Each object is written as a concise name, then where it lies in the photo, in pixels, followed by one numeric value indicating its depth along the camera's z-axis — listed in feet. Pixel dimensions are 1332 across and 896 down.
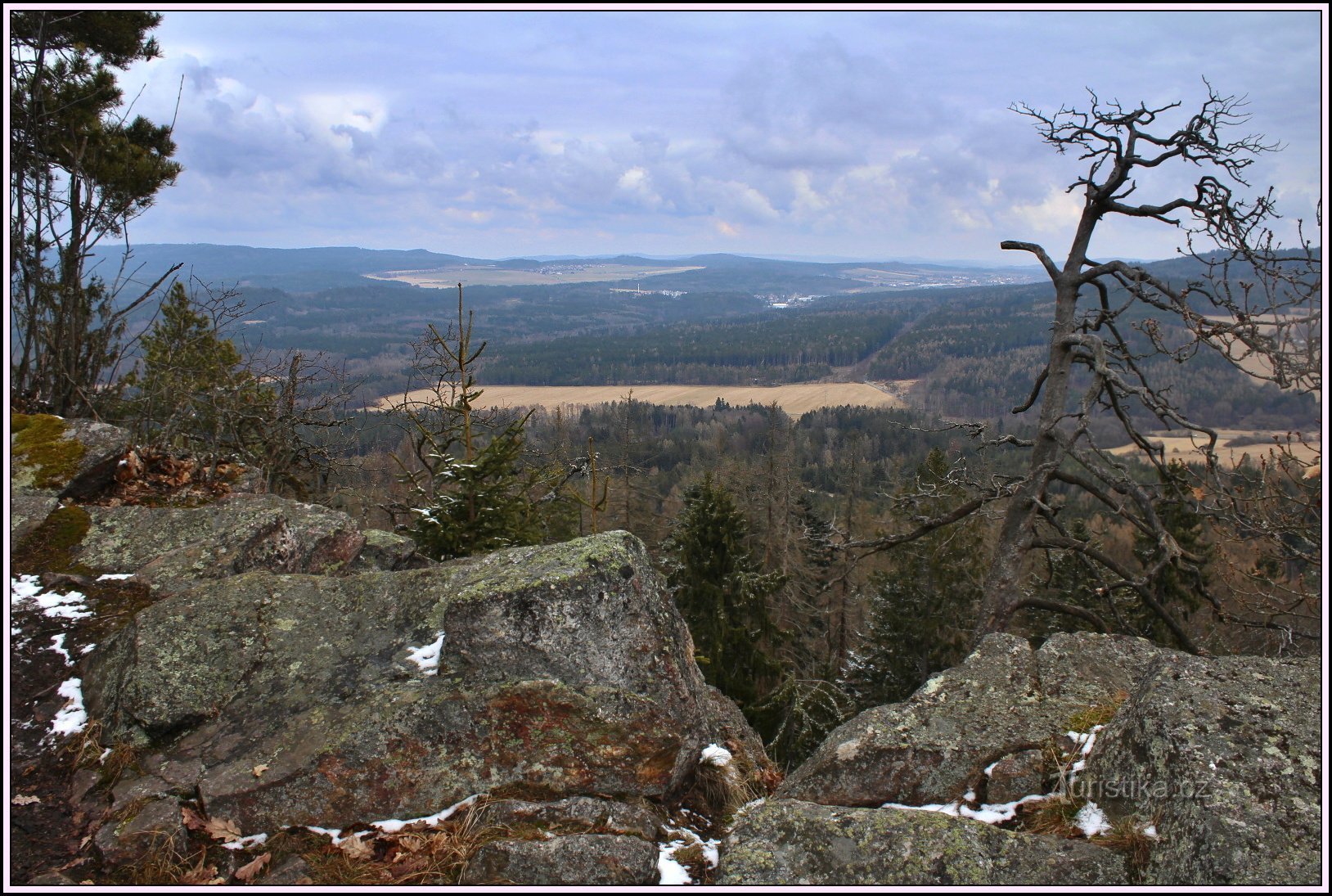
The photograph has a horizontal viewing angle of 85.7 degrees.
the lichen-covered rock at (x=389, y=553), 29.08
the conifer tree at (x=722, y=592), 65.82
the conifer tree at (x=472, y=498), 33.83
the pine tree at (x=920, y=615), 96.53
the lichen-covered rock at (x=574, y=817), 15.48
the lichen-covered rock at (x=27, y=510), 24.63
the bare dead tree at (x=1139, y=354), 17.54
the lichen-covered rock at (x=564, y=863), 14.05
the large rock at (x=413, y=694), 16.19
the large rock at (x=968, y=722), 16.06
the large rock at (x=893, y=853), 12.58
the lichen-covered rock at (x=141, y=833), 14.25
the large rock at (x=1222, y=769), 11.23
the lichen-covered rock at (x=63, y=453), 27.96
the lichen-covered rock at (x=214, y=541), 24.16
